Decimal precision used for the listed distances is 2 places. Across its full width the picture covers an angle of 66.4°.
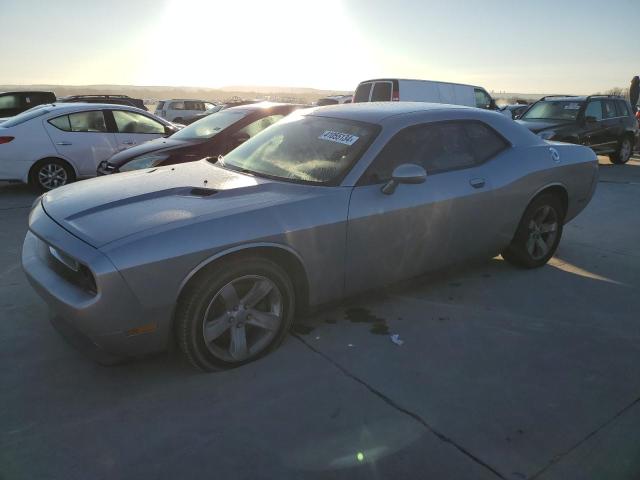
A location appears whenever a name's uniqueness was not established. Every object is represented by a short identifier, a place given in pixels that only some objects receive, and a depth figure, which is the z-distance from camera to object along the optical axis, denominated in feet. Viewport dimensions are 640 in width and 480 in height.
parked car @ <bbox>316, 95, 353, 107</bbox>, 64.90
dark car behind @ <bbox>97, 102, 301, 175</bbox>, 21.26
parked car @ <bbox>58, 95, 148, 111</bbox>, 46.14
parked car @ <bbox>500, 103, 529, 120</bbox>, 61.77
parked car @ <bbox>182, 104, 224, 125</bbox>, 74.46
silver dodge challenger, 8.44
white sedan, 24.89
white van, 44.45
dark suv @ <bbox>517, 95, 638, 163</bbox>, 36.04
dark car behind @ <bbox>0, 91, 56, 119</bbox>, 42.70
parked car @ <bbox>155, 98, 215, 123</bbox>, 76.38
